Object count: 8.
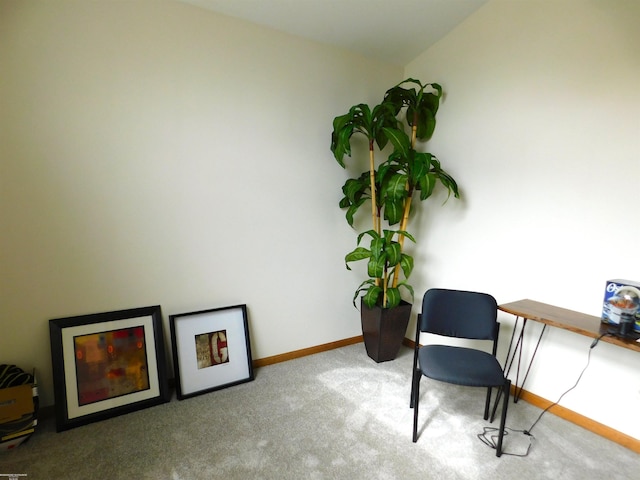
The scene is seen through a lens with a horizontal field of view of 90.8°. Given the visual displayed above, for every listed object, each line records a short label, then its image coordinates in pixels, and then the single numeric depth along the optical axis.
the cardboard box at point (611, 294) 1.65
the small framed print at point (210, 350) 2.26
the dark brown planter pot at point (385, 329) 2.68
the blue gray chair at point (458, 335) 1.73
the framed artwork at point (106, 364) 1.91
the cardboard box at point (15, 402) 1.69
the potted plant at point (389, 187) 2.48
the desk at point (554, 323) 1.57
